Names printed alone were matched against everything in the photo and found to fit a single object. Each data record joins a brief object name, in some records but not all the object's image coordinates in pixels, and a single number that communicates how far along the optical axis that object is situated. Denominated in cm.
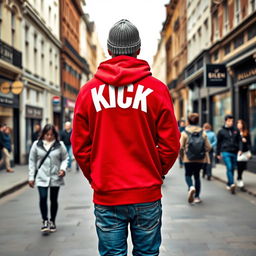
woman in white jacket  678
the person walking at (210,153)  1358
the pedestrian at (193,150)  891
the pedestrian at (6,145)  1680
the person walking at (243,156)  1114
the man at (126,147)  263
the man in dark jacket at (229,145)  1074
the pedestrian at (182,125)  1773
